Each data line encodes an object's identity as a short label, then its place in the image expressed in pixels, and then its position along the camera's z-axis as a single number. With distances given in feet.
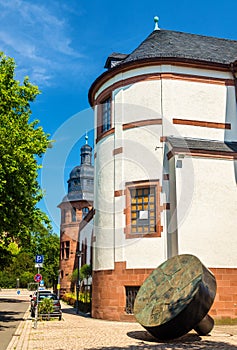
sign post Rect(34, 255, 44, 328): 54.39
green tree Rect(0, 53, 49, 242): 51.31
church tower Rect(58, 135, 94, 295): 167.02
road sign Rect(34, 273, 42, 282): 56.95
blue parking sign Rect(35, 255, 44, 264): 54.45
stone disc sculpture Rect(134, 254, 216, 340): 33.42
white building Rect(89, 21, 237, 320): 56.24
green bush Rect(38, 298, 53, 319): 63.67
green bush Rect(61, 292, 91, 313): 80.17
